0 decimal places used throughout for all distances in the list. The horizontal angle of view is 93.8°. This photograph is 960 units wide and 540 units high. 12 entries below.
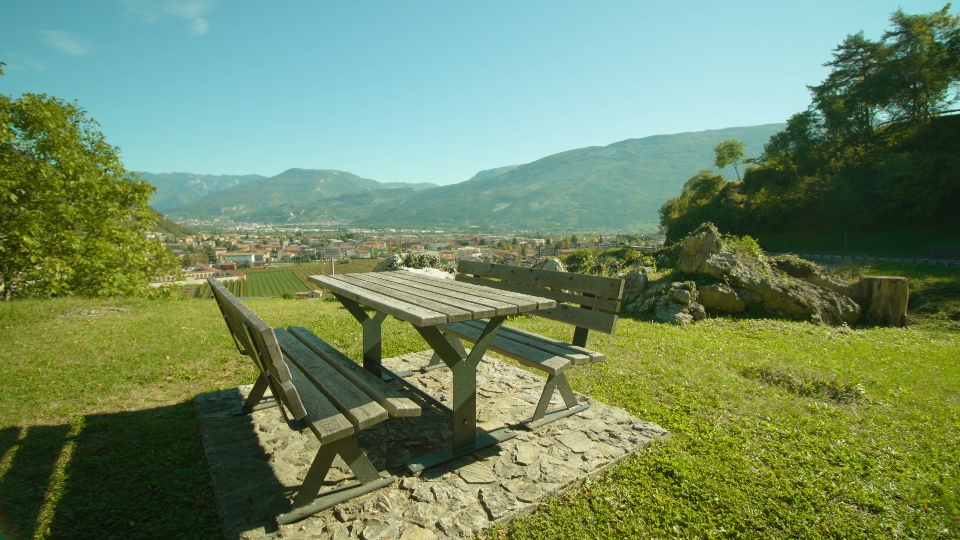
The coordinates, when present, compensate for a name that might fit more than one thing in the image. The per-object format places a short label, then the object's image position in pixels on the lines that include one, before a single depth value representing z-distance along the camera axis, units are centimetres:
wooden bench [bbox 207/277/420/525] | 217
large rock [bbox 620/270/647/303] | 888
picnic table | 269
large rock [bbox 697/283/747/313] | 813
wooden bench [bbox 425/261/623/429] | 336
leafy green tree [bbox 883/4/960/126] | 2483
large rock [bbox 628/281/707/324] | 776
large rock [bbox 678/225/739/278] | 848
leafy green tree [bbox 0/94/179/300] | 891
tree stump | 794
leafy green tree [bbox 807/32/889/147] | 2806
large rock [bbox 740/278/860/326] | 795
